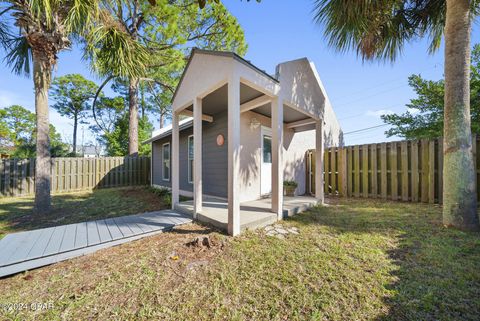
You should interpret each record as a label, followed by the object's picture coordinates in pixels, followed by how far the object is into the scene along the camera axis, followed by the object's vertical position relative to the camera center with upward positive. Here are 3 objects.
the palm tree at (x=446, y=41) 3.22 +2.73
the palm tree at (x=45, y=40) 4.11 +3.01
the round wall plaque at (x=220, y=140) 5.71 +0.72
